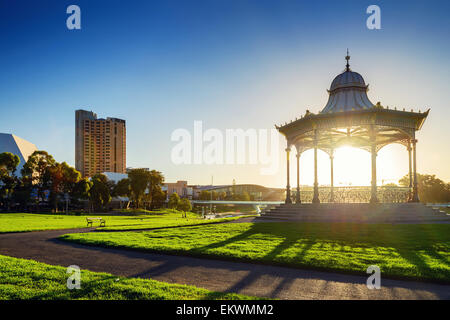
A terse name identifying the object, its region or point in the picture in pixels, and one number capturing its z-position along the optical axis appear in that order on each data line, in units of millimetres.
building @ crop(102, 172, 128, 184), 85188
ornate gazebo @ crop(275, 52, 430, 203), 19328
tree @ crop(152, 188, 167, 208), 58556
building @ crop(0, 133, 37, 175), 85256
